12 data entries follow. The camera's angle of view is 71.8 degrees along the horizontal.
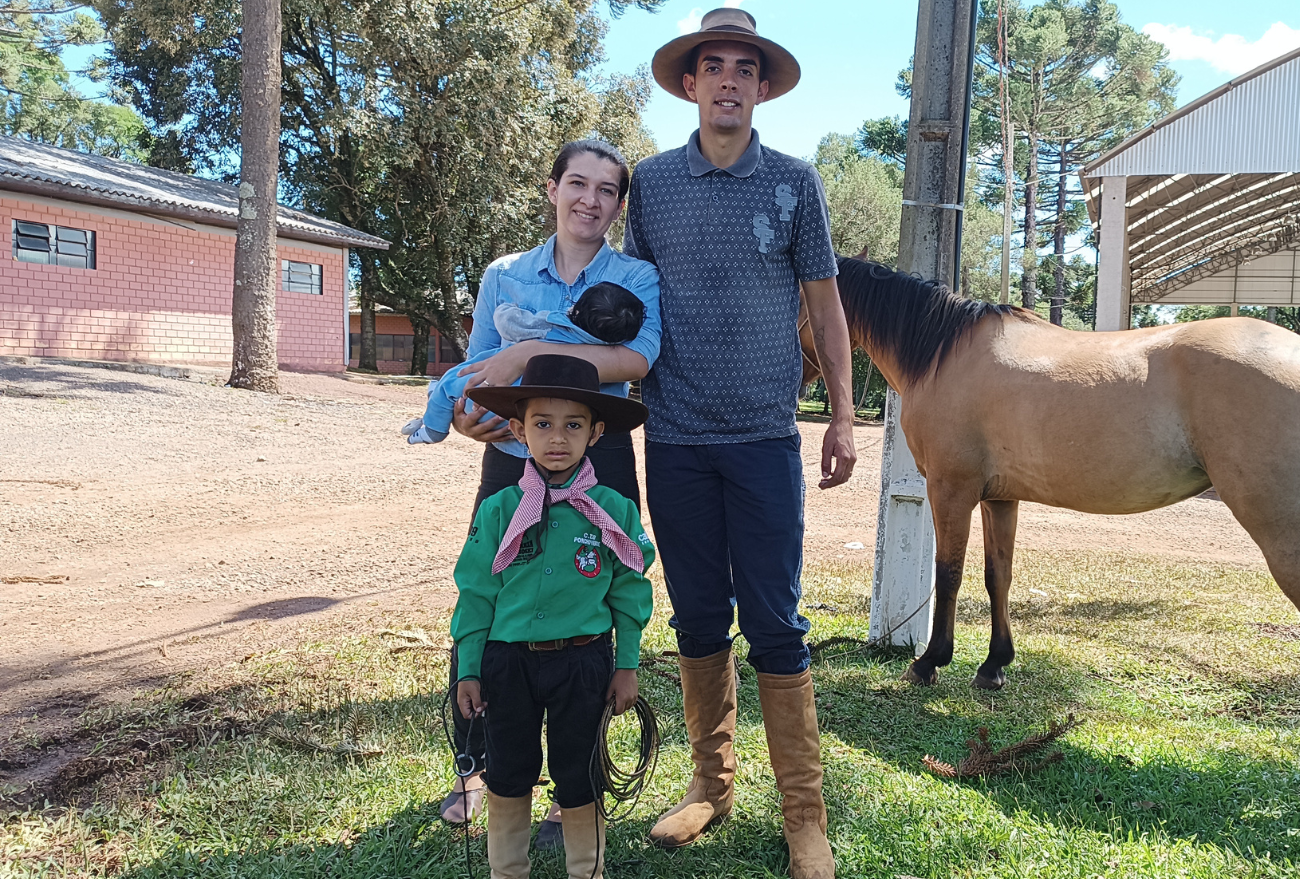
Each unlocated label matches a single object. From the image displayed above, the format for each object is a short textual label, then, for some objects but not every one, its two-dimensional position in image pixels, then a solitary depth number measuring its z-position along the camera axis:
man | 2.54
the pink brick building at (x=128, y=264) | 15.55
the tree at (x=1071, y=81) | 32.97
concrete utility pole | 4.41
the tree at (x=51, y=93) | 27.34
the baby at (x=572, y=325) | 2.43
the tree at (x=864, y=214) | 26.48
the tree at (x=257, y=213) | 13.48
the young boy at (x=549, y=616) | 2.19
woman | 2.51
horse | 3.50
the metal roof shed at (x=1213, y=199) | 12.59
